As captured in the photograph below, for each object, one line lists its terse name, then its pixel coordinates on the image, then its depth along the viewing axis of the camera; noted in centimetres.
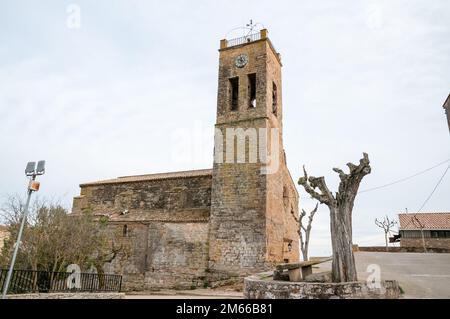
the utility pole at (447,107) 1882
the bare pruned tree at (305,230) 2203
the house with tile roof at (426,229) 3116
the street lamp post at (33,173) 870
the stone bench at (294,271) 928
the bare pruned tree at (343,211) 864
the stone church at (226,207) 1716
